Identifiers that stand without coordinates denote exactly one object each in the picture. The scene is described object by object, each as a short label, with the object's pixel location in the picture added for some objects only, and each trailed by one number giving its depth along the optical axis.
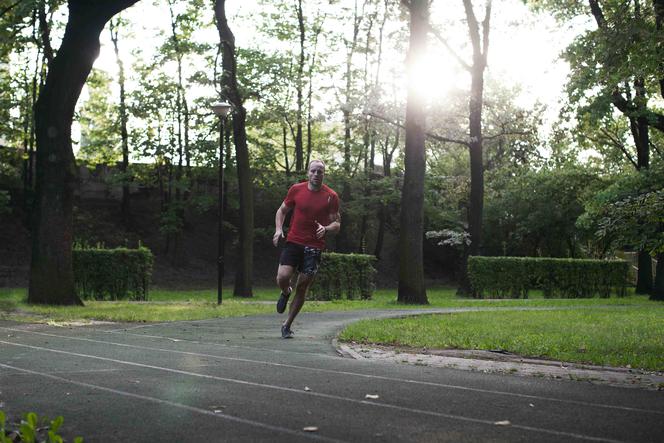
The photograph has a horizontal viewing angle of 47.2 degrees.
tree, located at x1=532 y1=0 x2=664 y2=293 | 9.79
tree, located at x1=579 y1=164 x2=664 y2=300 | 8.34
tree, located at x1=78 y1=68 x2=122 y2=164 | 36.97
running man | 9.23
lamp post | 18.88
